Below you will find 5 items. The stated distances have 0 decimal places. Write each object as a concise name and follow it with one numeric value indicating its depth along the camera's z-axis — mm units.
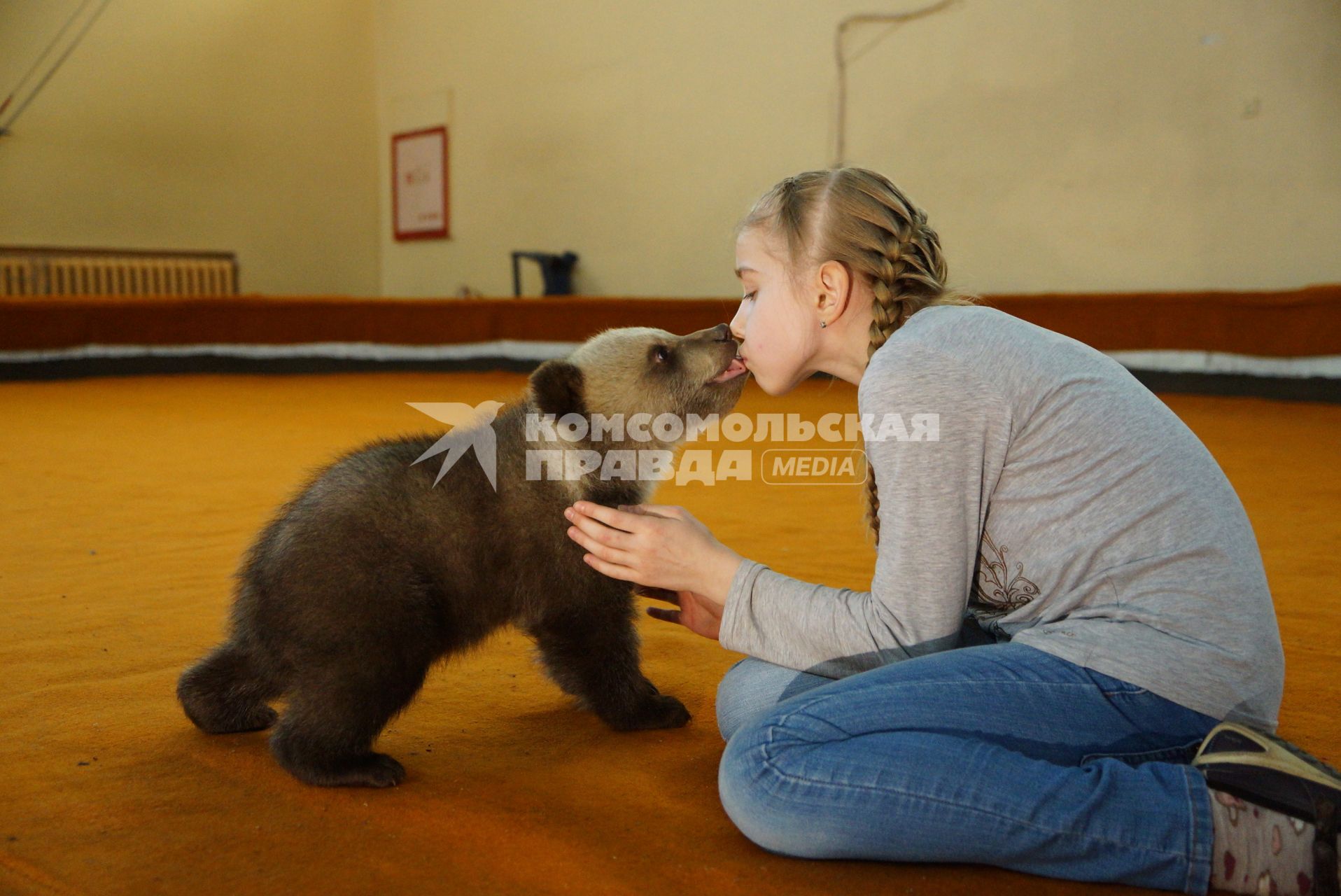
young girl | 1640
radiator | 13289
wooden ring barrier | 8273
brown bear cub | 2047
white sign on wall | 15781
